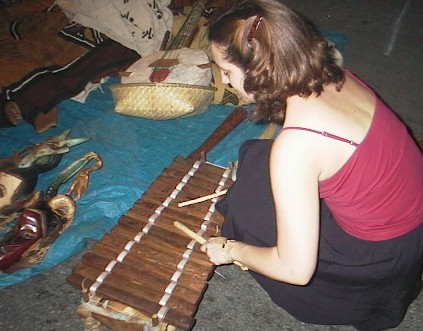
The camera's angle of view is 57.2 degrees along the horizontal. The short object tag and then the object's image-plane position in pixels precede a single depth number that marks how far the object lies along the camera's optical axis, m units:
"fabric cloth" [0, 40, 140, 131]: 2.85
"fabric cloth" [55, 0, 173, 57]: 3.46
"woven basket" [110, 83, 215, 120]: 2.68
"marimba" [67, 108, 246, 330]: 1.47
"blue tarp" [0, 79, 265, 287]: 2.28
